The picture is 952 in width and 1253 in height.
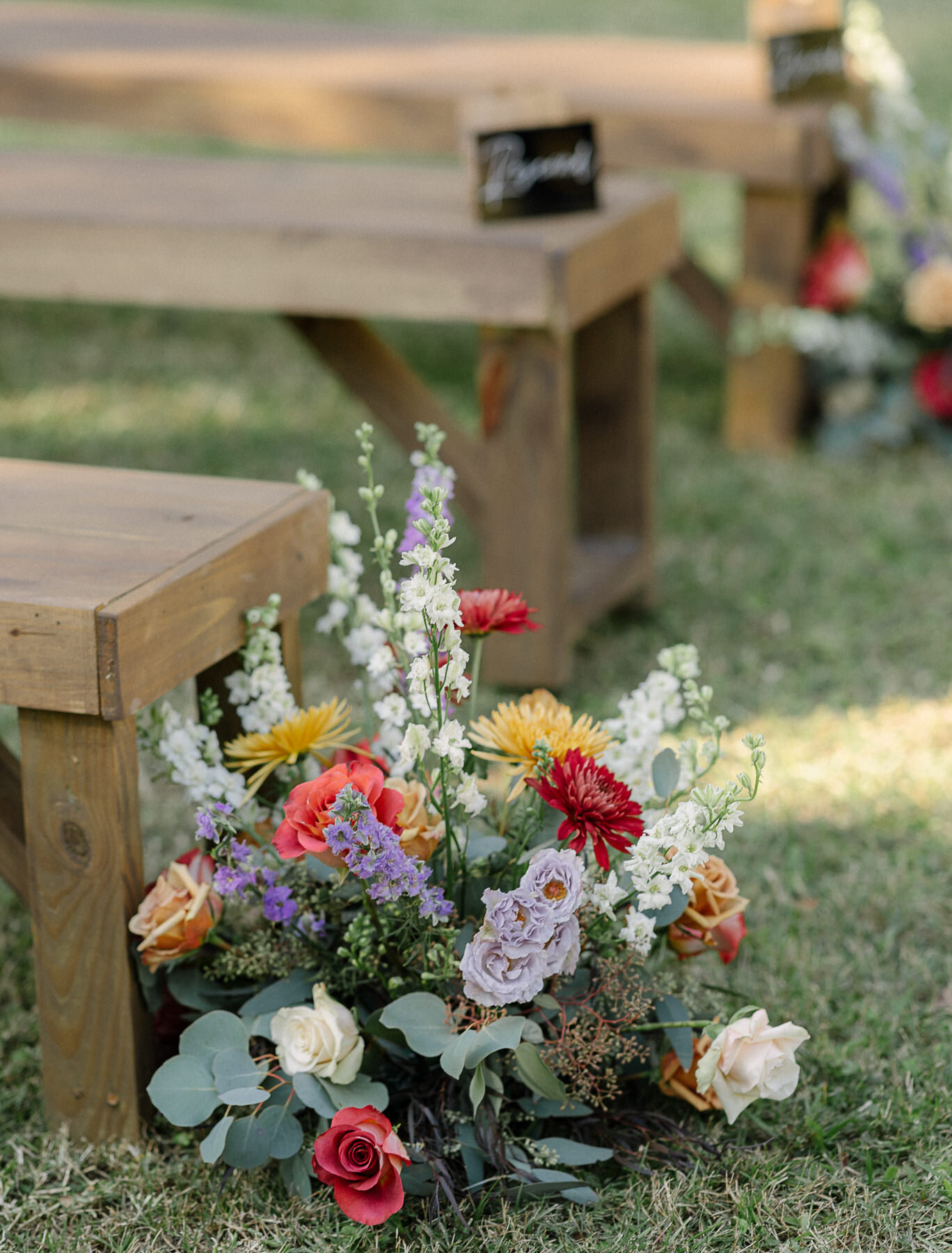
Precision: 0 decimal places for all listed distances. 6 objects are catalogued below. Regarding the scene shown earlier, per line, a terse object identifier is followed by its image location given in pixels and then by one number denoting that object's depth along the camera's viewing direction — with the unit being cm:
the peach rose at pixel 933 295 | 330
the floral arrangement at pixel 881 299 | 330
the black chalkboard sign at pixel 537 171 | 222
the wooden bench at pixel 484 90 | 312
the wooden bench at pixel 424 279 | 220
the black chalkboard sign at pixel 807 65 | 314
